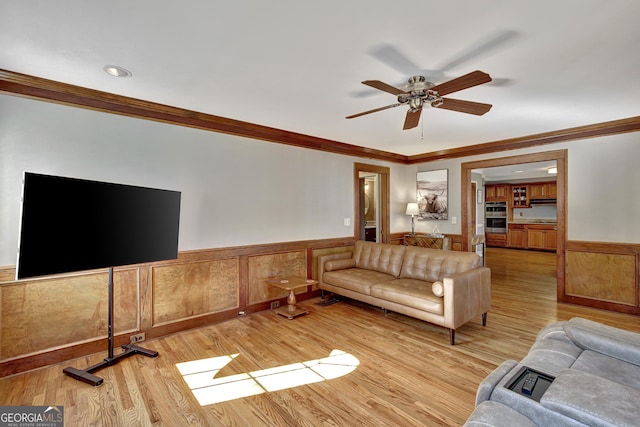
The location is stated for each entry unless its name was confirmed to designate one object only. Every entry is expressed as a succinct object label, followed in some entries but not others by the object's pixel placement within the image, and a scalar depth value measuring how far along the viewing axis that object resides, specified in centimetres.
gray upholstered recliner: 99
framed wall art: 580
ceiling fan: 222
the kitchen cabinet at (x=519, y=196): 980
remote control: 116
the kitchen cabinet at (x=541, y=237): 888
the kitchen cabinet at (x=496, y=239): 1003
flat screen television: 201
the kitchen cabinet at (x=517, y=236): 952
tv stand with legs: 238
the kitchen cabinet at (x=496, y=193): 1016
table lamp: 600
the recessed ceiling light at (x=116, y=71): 236
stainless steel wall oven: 1009
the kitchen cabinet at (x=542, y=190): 923
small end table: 382
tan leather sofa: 307
